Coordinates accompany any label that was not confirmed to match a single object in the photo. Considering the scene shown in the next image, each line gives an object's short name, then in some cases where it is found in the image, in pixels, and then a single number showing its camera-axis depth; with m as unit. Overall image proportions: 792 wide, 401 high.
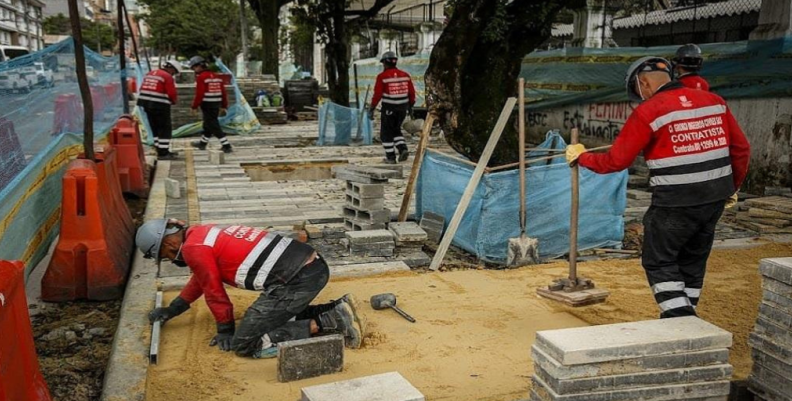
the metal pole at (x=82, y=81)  5.92
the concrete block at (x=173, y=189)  9.12
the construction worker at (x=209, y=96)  12.79
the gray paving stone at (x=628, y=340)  3.12
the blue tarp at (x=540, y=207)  6.56
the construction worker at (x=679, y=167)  4.14
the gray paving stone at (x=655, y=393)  3.17
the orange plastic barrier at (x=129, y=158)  9.29
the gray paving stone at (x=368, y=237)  6.58
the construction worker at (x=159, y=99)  12.09
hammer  5.18
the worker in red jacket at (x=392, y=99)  12.29
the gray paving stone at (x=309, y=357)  3.99
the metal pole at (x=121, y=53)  10.99
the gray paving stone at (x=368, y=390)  3.14
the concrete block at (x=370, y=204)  7.19
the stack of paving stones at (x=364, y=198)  7.16
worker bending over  4.29
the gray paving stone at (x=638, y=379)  3.13
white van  24.28
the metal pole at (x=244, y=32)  31.20
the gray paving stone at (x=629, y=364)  3.12
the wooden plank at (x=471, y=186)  6.37
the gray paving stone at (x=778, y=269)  3.51
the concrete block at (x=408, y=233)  6.75
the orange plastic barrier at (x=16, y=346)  3.04
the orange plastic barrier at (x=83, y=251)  5.47
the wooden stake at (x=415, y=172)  7.39
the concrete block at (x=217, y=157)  12.16
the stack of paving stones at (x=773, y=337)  3.49
